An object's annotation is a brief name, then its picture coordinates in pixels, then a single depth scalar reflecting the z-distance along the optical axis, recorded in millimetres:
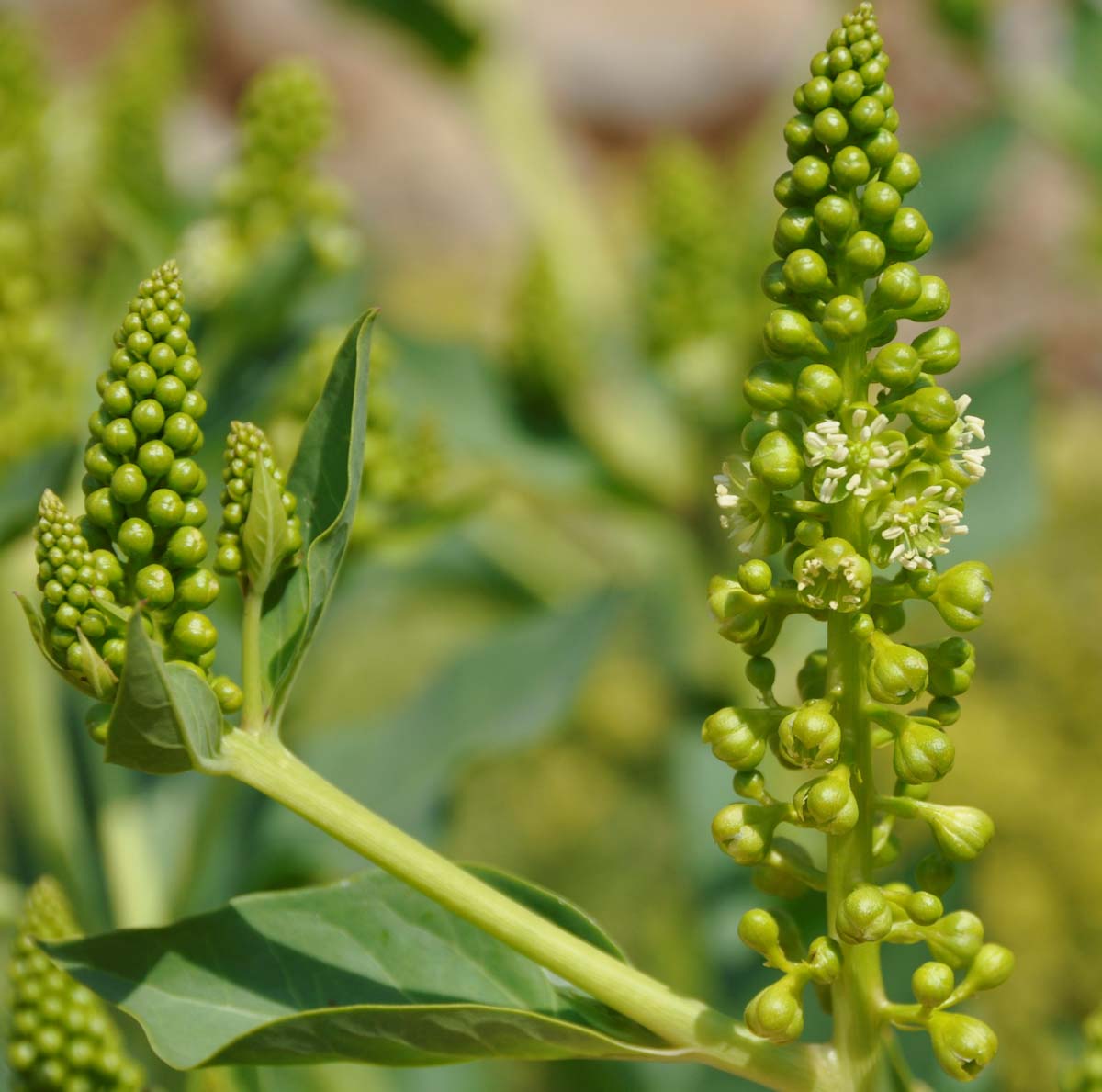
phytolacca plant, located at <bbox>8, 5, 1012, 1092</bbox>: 413
